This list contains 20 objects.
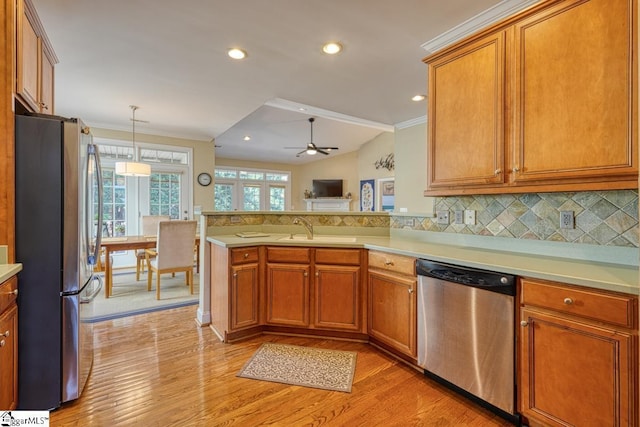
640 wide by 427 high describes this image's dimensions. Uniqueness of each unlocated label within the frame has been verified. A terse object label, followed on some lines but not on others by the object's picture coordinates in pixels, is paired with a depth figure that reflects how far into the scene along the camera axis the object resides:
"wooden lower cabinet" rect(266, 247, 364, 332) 2.46
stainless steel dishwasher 1.57
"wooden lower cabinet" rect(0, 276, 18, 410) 1.33
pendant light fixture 4.00
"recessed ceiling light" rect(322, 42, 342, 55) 2.46
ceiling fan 6.31
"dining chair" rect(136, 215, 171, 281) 4.78
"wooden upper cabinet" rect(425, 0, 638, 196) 1.45
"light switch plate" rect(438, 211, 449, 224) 2.50
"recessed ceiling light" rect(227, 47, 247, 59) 2.55
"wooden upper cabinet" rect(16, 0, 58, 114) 1.58
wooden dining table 3.56
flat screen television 9.82
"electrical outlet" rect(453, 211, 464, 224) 2.41
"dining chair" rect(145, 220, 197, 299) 3.61
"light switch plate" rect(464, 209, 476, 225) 2.32
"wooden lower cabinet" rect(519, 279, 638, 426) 1.21
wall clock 5.99
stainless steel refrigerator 1.57
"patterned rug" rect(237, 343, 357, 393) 1.97
